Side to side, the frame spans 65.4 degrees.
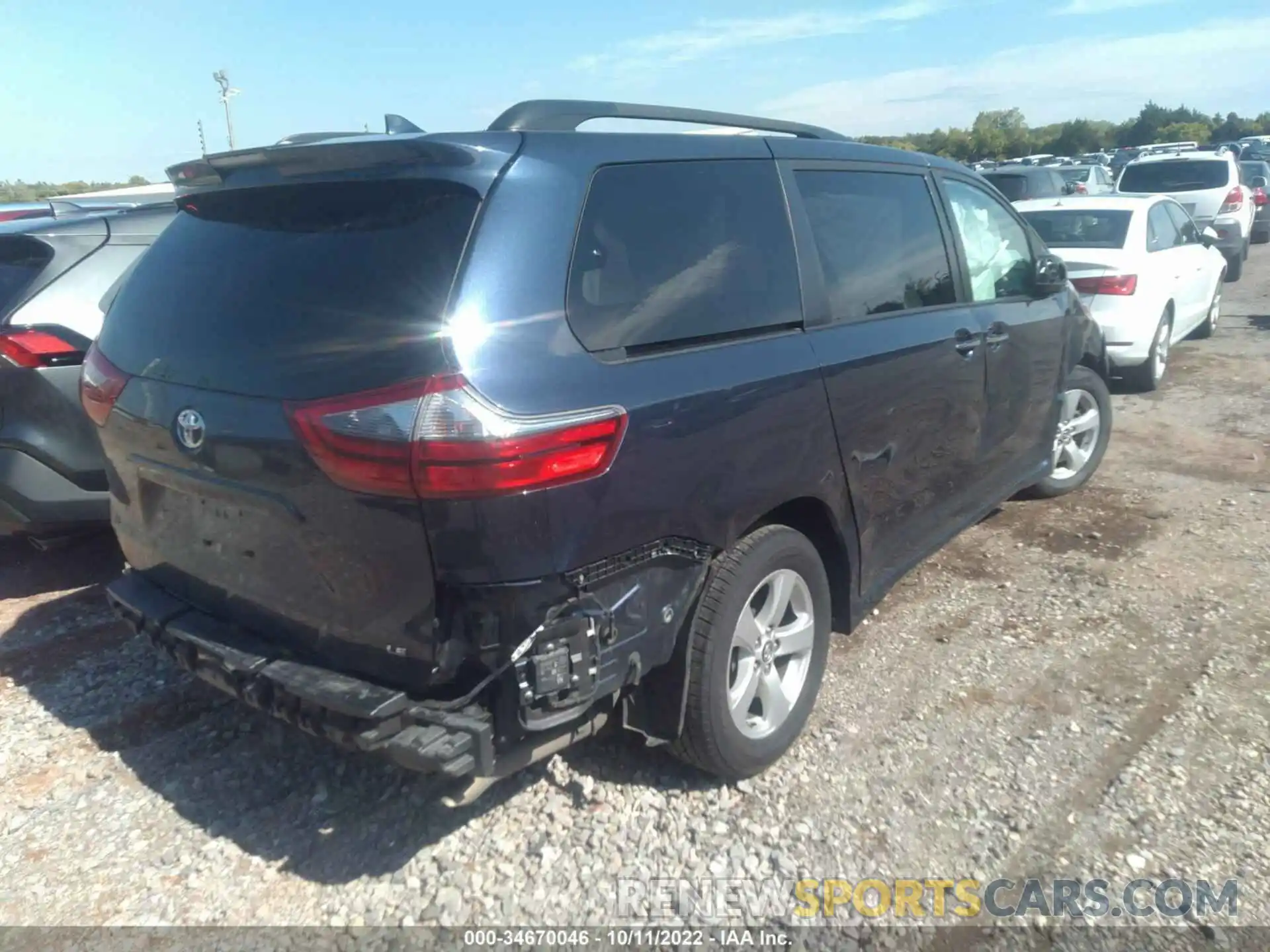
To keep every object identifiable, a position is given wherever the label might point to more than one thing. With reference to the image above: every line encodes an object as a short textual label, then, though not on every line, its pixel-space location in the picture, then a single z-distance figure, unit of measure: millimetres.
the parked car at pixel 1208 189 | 15156
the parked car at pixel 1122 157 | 30703
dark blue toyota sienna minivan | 2311
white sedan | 7891
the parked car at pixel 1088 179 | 17375
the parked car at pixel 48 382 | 3990
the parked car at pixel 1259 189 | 19641
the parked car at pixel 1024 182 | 13695
